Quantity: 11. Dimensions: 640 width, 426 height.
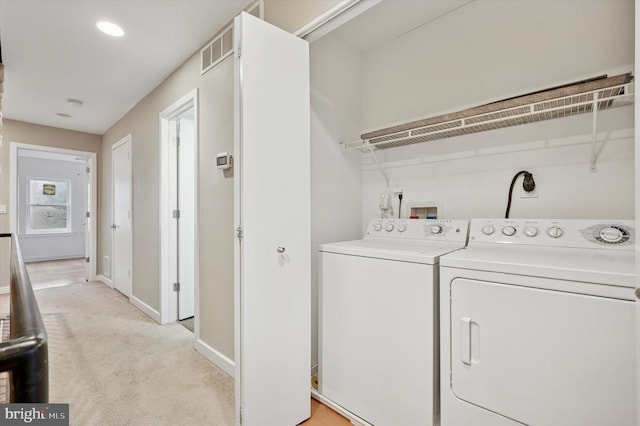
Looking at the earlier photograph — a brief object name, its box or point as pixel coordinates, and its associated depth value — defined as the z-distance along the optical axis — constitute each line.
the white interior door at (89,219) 4.93
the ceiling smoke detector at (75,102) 3.56
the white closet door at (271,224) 1.42
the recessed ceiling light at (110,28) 2.18
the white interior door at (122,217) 3.78
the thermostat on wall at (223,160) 2.11
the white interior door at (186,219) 3.05
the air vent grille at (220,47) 1.96
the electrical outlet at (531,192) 1.65
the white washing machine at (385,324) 1.34
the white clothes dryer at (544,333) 0.96
